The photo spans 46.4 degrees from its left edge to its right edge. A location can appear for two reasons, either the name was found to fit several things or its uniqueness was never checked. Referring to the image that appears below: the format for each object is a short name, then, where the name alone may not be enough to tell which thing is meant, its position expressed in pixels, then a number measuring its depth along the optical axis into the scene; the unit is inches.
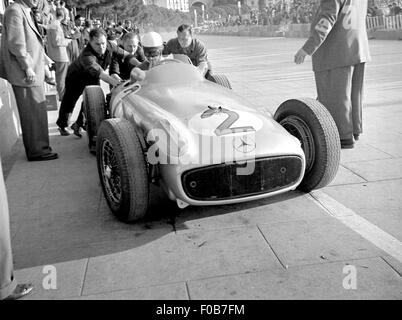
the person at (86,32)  592.2
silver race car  127.9
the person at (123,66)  249.3
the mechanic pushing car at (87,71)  240.2
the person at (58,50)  380.2
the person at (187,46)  260.2
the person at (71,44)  508.4
